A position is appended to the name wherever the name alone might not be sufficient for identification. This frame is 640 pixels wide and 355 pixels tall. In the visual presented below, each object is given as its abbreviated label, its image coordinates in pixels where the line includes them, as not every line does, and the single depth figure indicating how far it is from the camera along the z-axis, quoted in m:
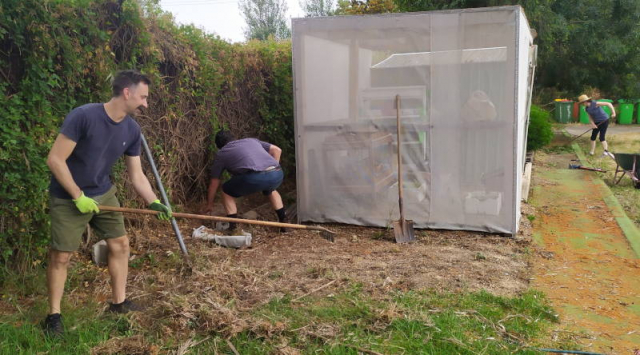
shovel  6.23
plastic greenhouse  6.20
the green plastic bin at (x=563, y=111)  21.47
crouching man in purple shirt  6.27
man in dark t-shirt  3.54
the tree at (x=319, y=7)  41.66
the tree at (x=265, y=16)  41.25
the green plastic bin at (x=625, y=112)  21.05
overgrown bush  4.29
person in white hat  13.26
